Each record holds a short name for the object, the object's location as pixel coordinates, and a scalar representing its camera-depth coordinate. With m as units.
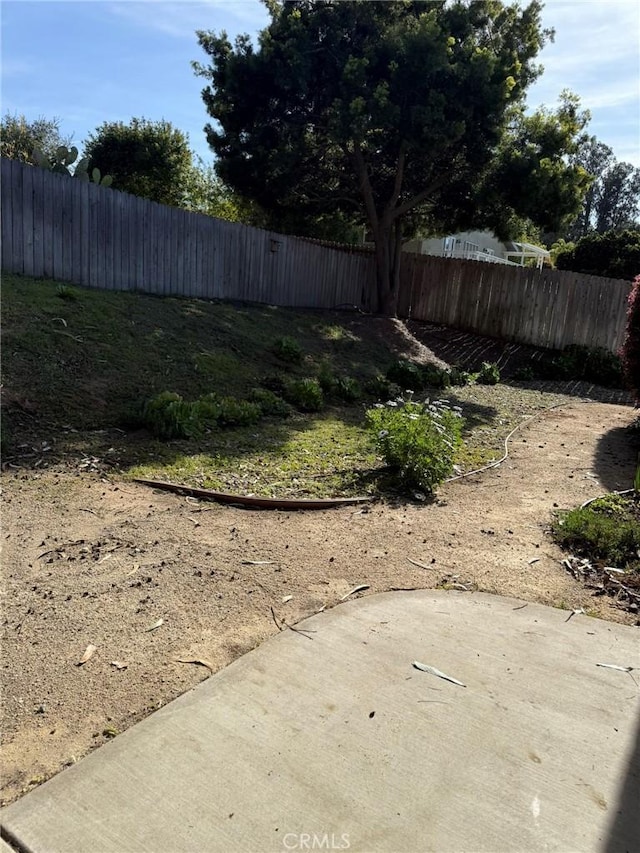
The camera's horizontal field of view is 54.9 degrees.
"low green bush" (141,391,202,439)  5.98
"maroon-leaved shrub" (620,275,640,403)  7.58
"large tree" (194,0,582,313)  12.20
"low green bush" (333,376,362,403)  8.75
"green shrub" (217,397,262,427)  6.70
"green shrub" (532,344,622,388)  12.83
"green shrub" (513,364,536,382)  13.01
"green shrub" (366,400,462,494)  5.09
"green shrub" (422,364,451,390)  10.63
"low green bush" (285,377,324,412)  7.91
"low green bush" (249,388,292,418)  7.49
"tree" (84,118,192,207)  17.22
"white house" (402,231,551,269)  31.17
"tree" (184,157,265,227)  20.45
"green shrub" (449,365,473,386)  11.21
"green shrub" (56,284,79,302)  8.07
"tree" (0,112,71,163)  19.72
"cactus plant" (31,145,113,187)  10.36
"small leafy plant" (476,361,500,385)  11.95
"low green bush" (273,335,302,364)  9.59
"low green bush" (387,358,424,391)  10.23
